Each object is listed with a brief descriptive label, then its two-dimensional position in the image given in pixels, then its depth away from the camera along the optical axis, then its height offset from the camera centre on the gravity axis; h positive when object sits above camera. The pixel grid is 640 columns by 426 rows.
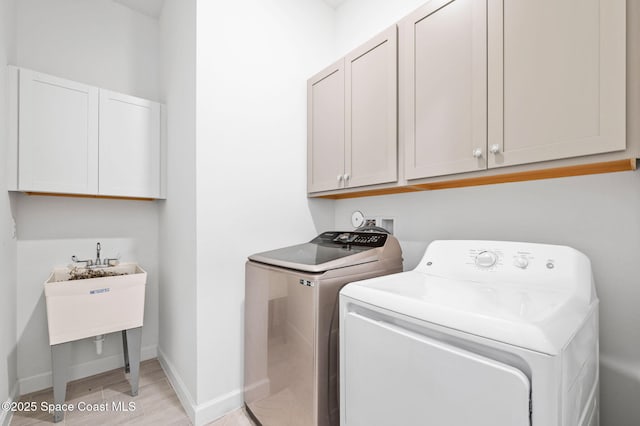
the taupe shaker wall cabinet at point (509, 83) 0.91 +0.50
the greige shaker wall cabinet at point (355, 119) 1.56 +0.58
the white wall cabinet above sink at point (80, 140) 1.78 +0.50
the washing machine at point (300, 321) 1.25 -0.53
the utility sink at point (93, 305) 1.65 -0.58
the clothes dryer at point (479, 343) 0.65 -0.36
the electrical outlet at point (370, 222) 2.01 -0.07
